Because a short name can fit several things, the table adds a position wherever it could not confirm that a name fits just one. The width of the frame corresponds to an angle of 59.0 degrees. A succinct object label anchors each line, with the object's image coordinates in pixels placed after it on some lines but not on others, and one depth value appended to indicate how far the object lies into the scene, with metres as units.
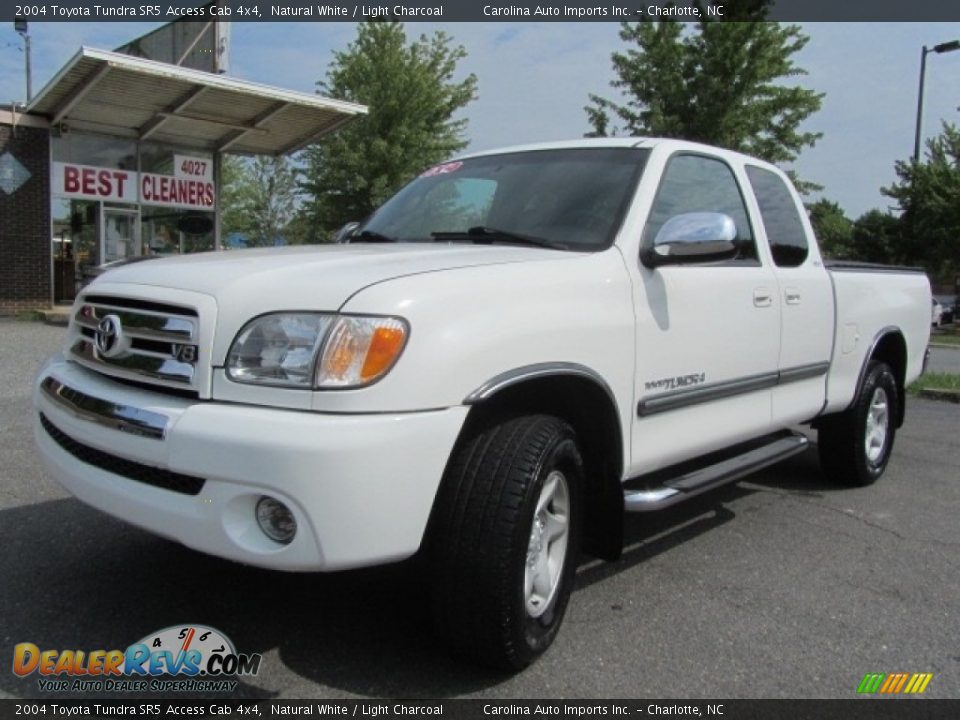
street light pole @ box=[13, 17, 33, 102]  24.80
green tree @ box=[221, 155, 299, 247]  32.12
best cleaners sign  14.92
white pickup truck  2.29
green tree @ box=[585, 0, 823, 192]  18.12
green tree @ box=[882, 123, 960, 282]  26.25
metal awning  12.34
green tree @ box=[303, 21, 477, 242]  20.16
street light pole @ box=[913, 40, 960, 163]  19.73
